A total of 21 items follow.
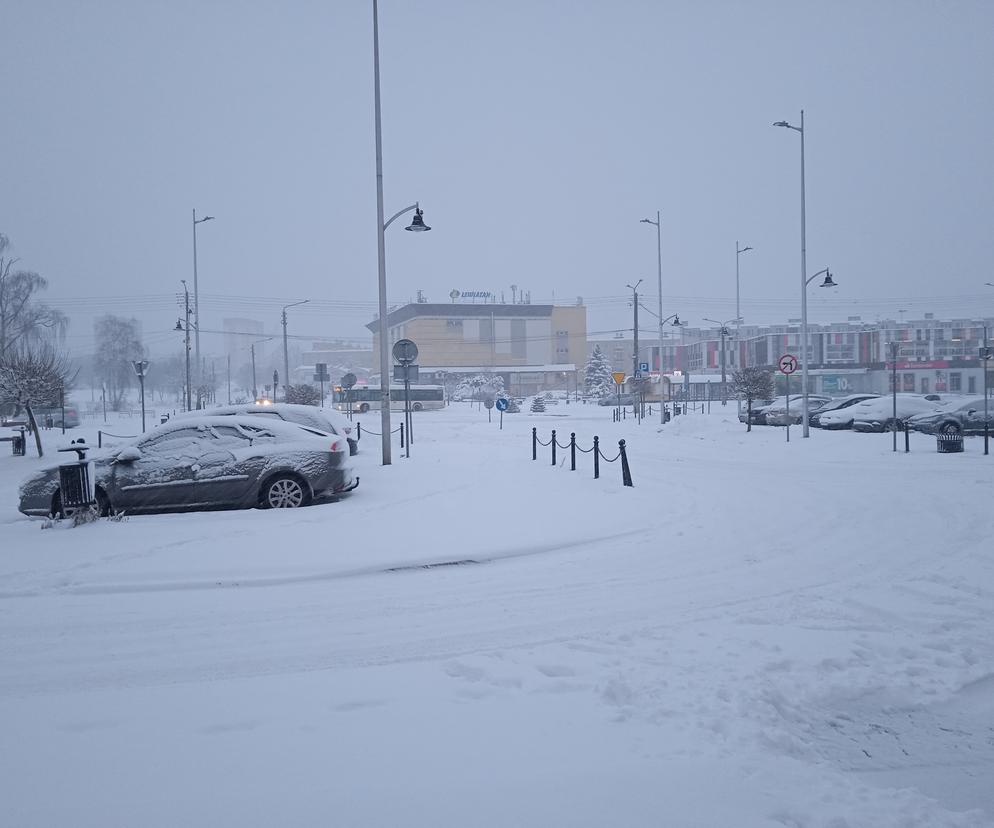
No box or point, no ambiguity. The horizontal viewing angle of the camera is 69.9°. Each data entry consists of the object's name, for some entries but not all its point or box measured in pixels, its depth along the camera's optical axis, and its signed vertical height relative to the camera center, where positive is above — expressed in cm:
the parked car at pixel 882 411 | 2736 -91
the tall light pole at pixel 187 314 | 3842 +486
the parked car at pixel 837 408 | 2930 -106
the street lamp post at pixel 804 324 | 2564 +251
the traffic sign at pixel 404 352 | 1992 +126
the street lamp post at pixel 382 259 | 1653 +327
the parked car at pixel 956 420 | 2431 -114
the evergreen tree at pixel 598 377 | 8925 +204
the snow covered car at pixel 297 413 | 1627 -34
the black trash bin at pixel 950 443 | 1914 -151
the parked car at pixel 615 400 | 6588 -65
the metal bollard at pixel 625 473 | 1345 -153
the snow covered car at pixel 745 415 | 3553 -125
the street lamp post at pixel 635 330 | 3882 +374
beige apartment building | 11494 +916
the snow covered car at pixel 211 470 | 1012 -102
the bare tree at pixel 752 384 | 3118 +29
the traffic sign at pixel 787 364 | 2529 +93
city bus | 6700 -5
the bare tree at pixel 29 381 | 2417 +78
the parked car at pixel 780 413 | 3475 -112
